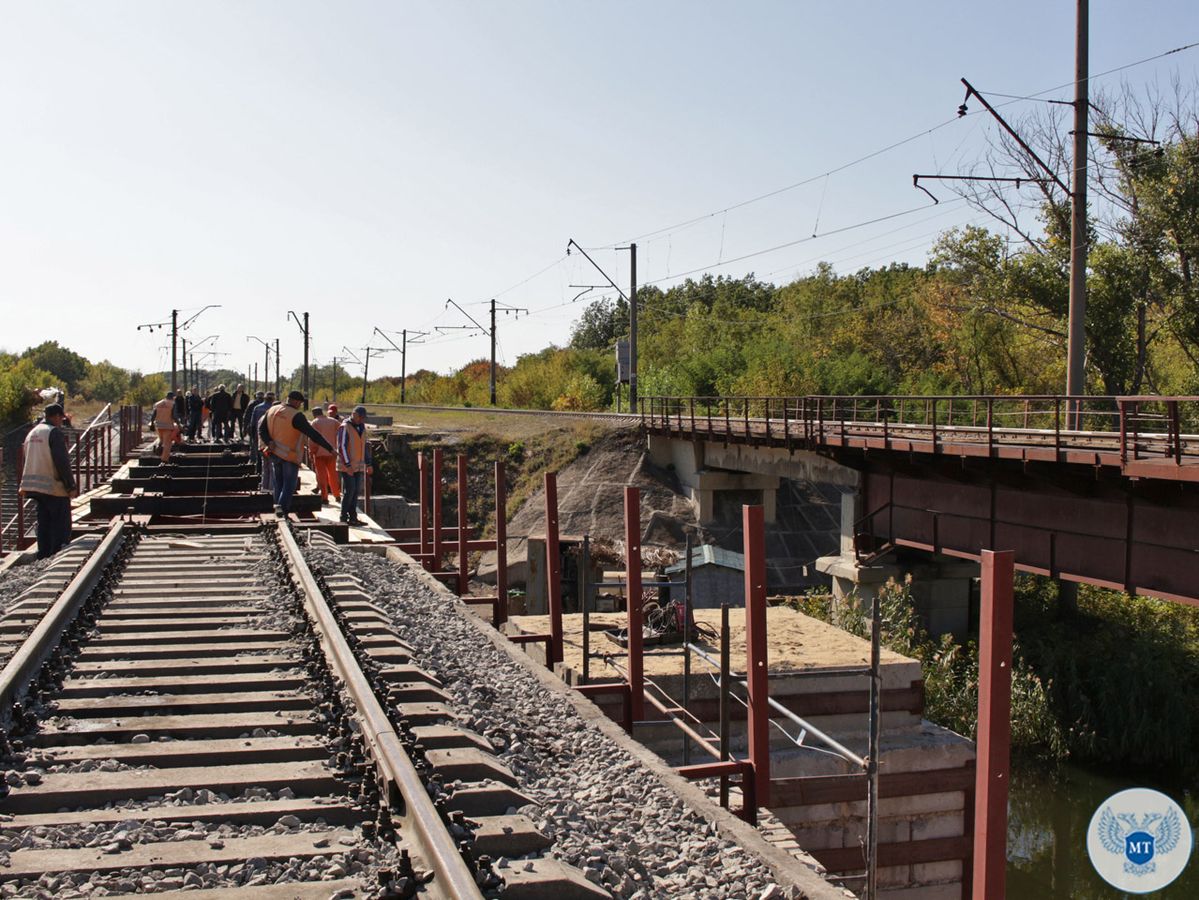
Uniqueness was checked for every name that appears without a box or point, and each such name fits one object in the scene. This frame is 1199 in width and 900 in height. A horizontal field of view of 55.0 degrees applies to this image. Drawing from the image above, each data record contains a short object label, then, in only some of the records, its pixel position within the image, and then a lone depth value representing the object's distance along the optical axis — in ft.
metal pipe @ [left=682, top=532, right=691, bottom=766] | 35.56
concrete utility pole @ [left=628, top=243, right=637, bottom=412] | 156.87
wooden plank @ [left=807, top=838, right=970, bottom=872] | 37.19
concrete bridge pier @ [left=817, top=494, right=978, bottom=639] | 91.45
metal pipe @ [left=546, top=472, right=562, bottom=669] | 38.37
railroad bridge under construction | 16.57
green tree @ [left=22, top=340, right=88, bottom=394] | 400.67
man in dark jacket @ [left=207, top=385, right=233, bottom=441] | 98.22
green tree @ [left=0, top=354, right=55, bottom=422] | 163.22
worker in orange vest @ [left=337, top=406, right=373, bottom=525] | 55.72
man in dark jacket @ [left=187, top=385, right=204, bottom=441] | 115.77
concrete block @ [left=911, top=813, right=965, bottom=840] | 39.75
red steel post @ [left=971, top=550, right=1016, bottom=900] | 16.14
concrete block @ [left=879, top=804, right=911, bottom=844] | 38.75
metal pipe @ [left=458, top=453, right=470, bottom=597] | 52.90
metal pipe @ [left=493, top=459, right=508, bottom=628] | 48.80
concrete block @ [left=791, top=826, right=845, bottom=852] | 36.60
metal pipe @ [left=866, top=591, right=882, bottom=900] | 19.06
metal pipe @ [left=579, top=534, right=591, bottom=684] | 37.91
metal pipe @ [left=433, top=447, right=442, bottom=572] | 54.44
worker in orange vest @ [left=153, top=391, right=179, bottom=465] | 79.87
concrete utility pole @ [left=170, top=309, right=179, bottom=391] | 193.02
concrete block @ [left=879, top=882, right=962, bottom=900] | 39.34
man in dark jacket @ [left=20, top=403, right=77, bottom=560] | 43.24
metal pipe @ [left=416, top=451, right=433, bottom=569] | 59.11
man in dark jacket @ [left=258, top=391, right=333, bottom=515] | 52.16
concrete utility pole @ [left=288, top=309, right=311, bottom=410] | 246.02
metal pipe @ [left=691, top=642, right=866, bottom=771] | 22.34
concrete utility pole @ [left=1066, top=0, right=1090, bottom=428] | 70.33
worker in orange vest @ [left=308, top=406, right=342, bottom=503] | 60.59
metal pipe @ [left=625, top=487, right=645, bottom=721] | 32.22
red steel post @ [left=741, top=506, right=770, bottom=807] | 24.71
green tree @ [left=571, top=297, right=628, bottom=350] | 422.00
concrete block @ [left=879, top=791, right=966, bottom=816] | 39.56
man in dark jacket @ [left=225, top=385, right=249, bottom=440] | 104.55
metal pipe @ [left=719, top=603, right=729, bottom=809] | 26.05
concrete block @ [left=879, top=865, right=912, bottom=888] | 38.83
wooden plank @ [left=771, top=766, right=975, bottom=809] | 34.96
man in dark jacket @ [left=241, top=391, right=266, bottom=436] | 74.90
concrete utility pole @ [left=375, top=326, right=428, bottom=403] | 311.17
